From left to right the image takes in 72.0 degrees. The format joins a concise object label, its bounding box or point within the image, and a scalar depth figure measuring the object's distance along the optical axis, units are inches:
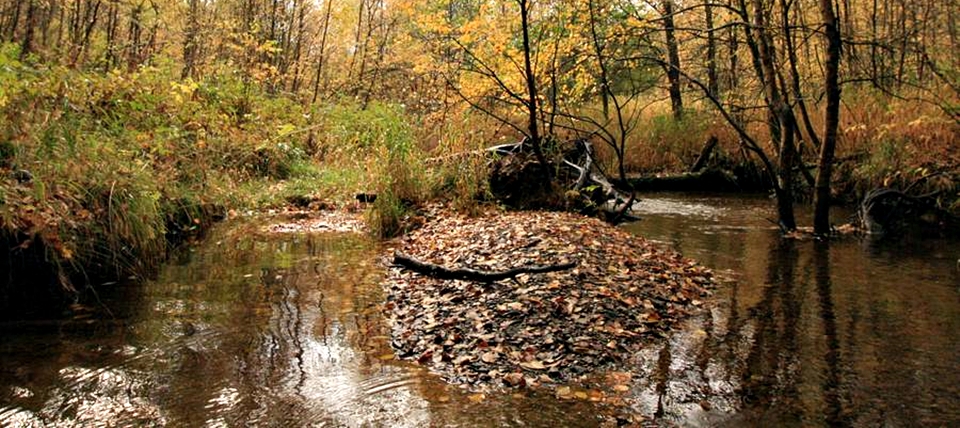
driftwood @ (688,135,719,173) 609.3
